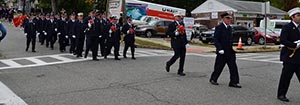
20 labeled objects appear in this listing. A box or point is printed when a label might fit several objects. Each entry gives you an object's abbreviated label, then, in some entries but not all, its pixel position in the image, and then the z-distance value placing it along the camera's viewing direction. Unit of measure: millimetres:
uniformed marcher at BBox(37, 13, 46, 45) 17927
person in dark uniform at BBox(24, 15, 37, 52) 16578
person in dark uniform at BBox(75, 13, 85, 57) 14656
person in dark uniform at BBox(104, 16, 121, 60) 14672
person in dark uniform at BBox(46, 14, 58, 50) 17500
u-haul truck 35750
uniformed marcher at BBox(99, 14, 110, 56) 14252
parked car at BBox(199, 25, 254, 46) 27083
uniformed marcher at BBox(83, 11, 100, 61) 13789
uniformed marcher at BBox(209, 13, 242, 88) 8820
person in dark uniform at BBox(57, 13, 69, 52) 16872
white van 34788
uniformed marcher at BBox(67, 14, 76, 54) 15255
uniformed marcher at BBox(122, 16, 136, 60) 14562
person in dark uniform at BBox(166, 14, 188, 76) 10375
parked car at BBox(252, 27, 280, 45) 29547
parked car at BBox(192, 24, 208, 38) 34256
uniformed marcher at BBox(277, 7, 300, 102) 7293
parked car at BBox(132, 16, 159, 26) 32938
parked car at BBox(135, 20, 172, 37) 30203
